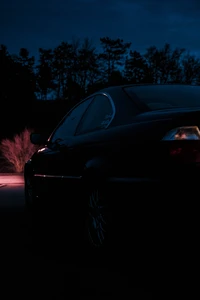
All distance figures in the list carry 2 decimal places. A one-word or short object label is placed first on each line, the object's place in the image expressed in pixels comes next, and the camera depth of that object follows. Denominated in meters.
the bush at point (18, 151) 22.20
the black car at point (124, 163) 4.27
